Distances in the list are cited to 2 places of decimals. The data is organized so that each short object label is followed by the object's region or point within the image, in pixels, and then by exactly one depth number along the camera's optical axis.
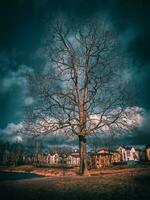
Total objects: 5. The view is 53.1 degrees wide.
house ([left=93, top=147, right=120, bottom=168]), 59.93
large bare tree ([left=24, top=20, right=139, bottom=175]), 13.63
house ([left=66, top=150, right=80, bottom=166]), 130.42
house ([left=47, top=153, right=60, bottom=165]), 131.35
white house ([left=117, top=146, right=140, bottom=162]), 96.25
